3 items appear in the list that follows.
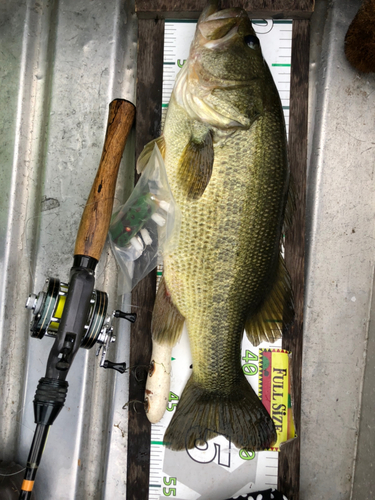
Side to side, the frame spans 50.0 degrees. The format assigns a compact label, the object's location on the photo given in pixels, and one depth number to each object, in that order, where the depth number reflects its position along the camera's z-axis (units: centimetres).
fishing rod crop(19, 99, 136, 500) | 34
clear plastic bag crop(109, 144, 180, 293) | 41
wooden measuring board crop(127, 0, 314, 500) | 47
